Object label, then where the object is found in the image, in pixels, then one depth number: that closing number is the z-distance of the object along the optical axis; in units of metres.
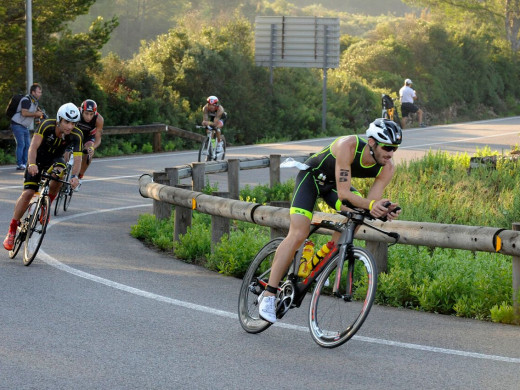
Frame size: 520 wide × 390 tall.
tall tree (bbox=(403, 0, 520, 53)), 66.44
